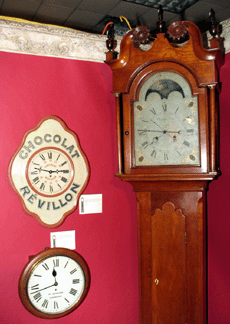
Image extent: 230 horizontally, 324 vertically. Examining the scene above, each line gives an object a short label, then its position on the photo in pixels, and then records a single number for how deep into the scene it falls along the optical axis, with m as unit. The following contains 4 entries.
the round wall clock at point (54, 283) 2.16
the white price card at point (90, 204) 2.35
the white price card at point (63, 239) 2.27
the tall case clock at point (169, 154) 2.05
